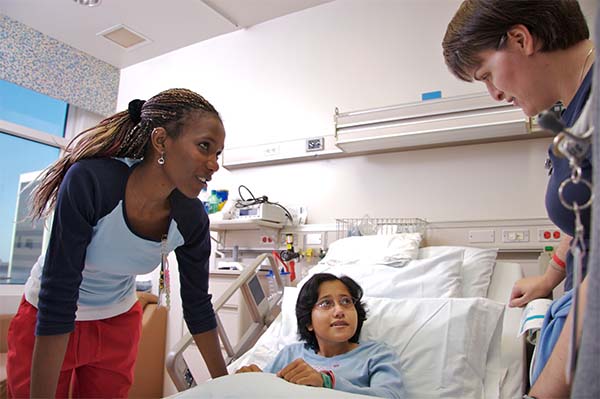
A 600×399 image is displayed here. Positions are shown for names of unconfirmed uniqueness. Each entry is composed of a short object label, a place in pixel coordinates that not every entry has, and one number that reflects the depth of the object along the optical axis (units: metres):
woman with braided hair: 1.19
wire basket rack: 2.64
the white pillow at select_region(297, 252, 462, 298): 2.05
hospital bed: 1.53
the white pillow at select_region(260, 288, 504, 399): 1.56
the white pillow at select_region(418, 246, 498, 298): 2.11
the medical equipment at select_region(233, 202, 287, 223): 2.92
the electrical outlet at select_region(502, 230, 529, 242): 2.36
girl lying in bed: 1.31
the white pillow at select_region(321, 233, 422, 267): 2.24
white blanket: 0.90
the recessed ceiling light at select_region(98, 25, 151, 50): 3.77
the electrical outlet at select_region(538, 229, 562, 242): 2.26
